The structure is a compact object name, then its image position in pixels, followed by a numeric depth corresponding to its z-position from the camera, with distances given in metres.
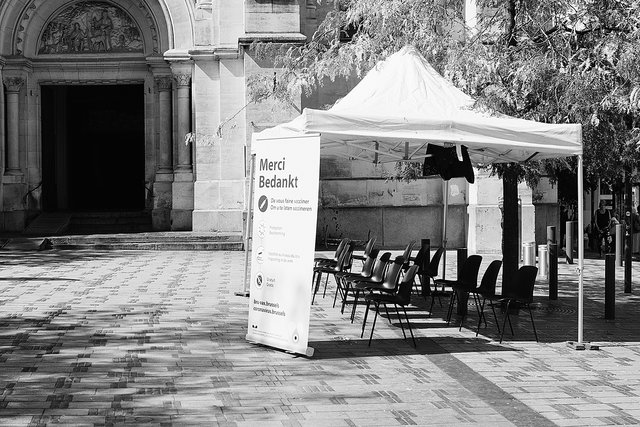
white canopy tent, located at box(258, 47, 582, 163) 10.45
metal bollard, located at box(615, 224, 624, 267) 19.31
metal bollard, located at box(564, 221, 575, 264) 21.28
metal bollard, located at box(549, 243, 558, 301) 14.70
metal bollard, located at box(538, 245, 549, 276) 18.75
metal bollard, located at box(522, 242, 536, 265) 18.28
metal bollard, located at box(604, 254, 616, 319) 12.72
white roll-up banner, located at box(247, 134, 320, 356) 9.82
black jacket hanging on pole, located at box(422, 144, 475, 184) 12.75
